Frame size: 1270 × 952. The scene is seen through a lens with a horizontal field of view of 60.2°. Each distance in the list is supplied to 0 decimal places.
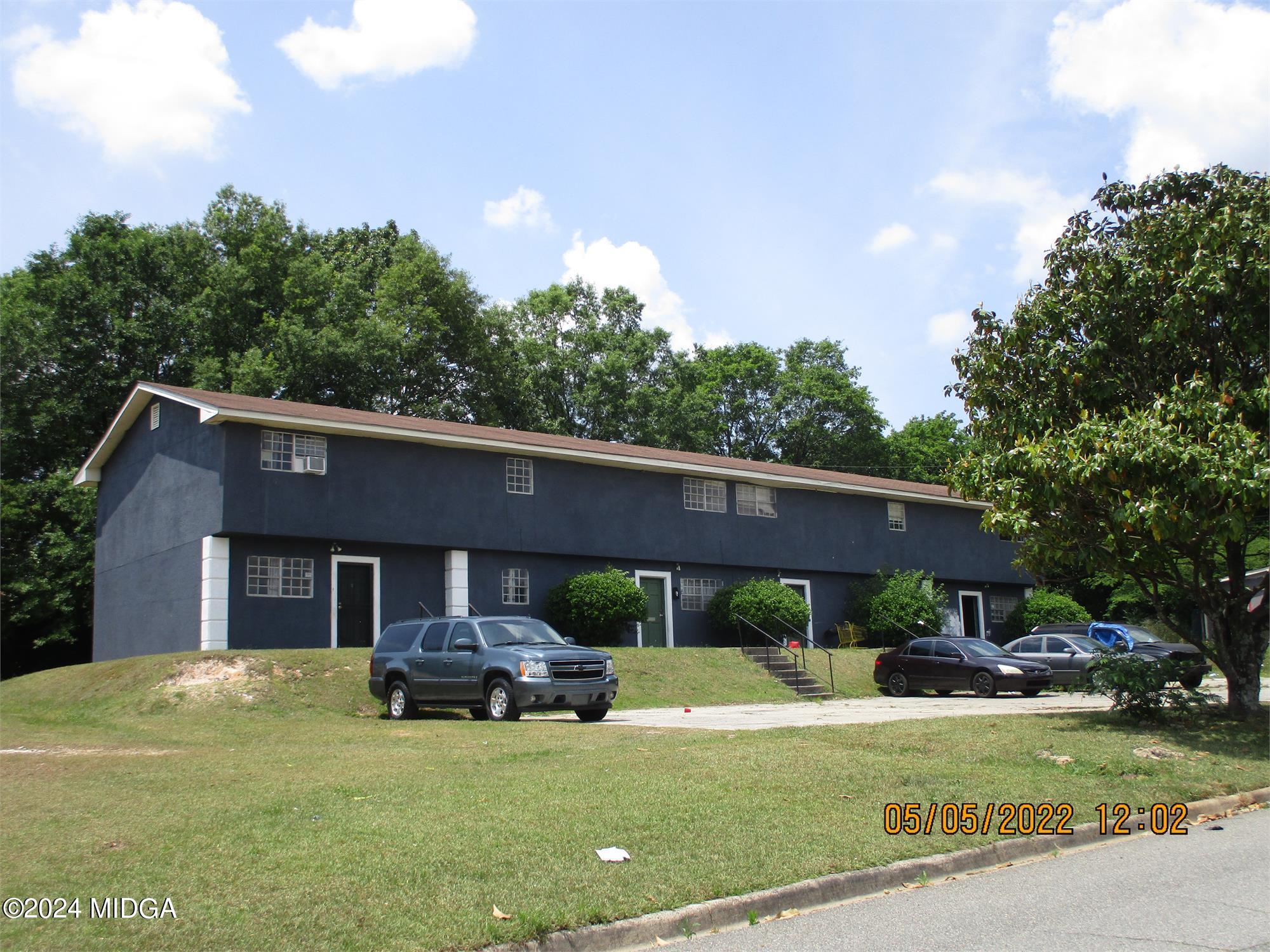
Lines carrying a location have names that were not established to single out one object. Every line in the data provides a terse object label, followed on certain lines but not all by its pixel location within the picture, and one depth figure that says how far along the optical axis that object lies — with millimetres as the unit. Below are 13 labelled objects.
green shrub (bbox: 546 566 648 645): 26375
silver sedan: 25672
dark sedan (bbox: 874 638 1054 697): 23781
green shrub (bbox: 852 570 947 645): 32406
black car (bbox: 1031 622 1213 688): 23125
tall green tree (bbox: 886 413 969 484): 61031
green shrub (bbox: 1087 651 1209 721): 13914
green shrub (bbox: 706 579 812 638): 29234
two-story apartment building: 23000
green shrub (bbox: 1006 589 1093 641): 35875
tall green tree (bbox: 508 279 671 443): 52125
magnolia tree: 12625
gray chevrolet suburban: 16219
